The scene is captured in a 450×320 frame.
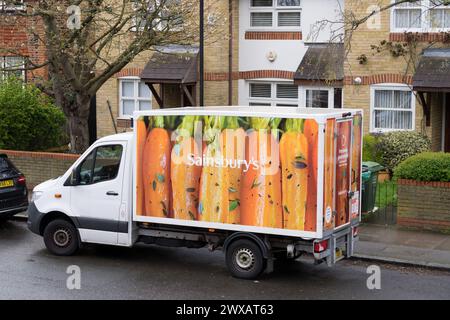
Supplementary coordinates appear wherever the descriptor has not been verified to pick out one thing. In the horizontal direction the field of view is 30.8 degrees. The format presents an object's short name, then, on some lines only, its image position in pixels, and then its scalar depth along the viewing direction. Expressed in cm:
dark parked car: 1501
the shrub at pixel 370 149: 1988
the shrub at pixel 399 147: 1958
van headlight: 1316
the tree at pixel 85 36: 1744
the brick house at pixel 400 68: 1981
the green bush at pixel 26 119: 1972
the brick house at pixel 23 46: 2372
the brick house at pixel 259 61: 2239
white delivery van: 1086
